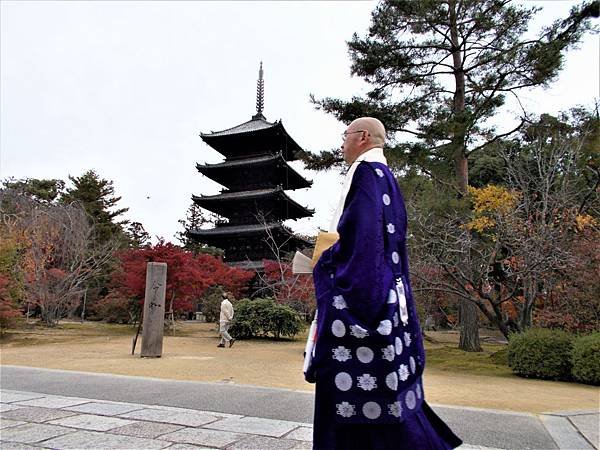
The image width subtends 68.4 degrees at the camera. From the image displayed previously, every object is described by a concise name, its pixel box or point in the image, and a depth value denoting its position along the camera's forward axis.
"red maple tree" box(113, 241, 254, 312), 15.52
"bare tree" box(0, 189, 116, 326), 17.23
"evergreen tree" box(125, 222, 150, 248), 30.67
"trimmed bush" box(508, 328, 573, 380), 7.51
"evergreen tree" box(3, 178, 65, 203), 29.03
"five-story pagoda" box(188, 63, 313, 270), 23.08
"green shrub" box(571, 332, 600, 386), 6.83
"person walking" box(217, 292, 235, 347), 12.19
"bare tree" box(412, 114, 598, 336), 8.38
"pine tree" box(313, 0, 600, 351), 9.95
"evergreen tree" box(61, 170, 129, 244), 28.14
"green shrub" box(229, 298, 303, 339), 14.33
